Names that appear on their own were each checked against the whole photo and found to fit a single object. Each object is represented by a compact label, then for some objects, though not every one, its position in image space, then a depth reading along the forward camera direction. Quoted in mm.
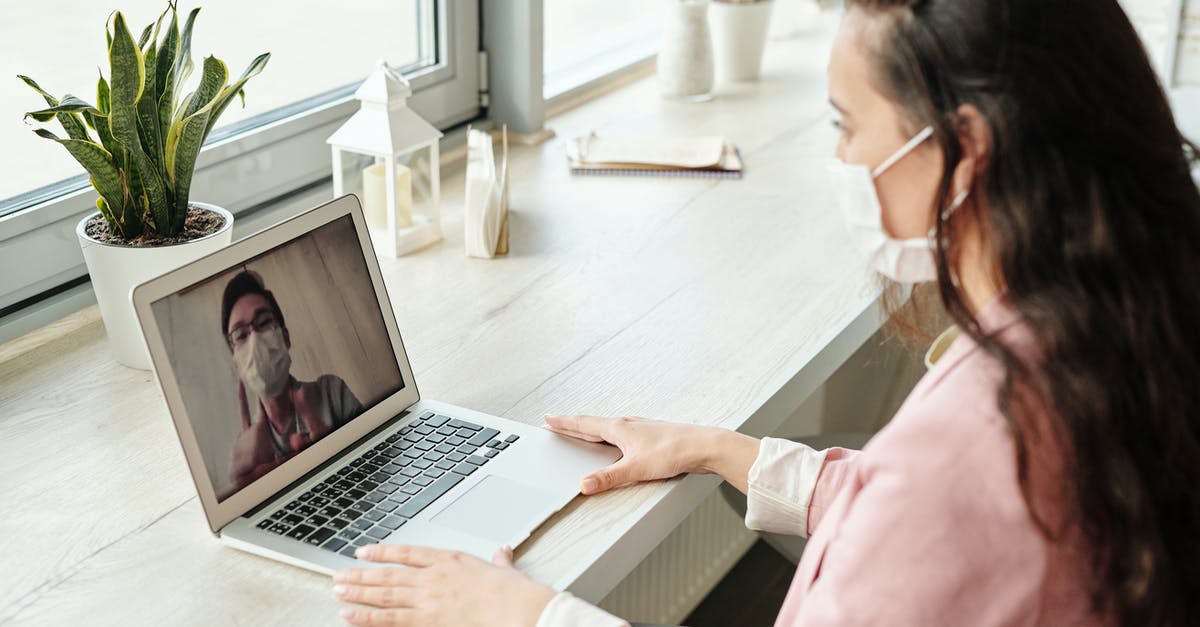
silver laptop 990
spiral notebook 1928
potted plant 1209
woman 757
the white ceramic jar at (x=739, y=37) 2391
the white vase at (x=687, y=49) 2264
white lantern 1564
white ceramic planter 1227
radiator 1889
